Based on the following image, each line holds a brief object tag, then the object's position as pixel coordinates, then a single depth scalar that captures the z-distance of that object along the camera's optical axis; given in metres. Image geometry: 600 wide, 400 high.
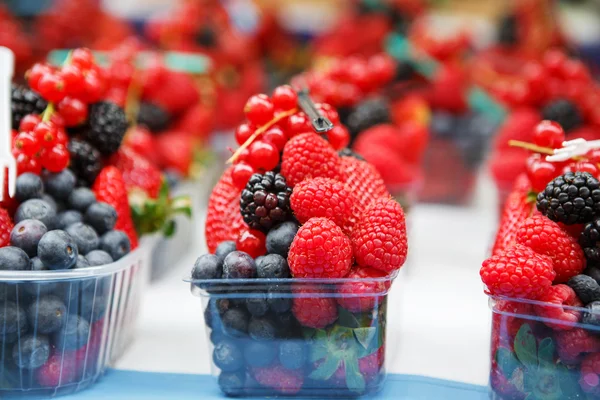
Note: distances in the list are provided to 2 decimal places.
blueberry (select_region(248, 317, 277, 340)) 0.52
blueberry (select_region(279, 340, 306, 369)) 0.52
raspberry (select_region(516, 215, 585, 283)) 0.53
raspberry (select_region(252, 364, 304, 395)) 0.53
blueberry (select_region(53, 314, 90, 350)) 0.54
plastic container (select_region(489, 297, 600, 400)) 0.51
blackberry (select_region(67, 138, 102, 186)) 0.60
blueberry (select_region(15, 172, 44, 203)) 0.57
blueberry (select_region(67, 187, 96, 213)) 0.58
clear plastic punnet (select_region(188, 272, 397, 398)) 0.52
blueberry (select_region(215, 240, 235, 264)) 0.54
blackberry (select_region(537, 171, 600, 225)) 0.53
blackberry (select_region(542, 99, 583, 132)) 0.73
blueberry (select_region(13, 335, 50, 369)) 0.53
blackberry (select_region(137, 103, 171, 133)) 0.80
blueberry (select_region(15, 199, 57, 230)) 0.56
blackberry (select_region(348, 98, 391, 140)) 0.75
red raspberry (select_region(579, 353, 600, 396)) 0.51
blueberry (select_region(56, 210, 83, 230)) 0.57
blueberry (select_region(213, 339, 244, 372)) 0.53
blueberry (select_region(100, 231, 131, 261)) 0.57
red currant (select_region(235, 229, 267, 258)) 0.54
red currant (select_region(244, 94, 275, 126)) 0.57
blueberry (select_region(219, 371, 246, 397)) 0.54
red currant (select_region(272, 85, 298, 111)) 0.57
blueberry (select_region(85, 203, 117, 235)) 0.57
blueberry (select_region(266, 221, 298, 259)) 0.53
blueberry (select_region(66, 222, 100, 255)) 0.56
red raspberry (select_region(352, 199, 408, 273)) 0.52
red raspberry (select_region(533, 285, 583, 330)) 0.51
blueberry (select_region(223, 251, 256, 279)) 0.52
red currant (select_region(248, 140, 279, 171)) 0.56
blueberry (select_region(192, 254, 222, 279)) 0.53
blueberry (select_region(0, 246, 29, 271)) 0.53
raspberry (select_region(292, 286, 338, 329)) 0.52
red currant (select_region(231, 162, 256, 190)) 0.56
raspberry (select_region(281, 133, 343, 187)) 0.55
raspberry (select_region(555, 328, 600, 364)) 0.51
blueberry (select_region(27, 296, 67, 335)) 0.53
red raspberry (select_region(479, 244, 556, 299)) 0.51
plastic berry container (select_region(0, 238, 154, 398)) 0.53
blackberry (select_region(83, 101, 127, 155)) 0.61
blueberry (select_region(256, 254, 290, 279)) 0.52
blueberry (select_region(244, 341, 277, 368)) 0.53
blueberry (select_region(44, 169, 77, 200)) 0.58
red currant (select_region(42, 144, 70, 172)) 0.58
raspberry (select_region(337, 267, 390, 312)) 0.52
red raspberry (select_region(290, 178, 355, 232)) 0.53
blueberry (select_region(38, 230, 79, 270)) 0.53
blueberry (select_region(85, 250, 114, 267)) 0.55
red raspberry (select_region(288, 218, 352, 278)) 0.51
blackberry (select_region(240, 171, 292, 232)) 0.54
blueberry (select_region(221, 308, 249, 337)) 0.53
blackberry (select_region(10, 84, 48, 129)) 0.60
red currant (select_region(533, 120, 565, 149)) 0.58
